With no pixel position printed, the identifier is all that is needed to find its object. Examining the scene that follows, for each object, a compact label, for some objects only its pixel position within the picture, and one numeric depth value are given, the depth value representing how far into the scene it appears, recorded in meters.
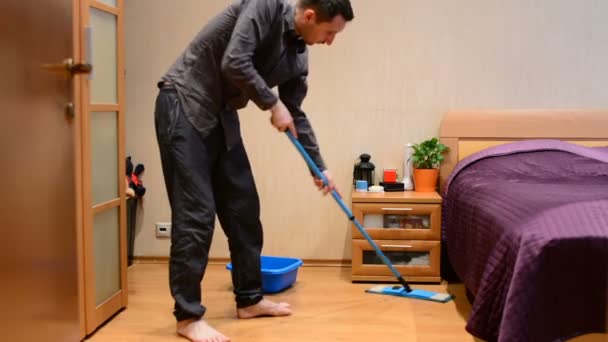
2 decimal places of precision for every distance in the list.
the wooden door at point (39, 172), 1.73
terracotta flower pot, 3.42
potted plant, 3.42
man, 2.24
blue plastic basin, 2.99
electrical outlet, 3.73
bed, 1.68
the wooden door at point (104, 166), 2.37
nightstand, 3.21
